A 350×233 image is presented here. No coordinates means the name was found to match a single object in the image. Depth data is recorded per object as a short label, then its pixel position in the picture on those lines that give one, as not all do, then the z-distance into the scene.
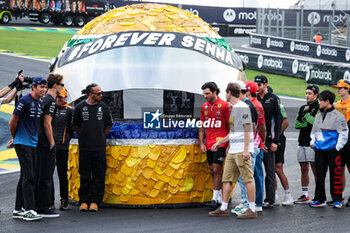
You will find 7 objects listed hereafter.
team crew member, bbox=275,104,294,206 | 13.85
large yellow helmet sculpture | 13.00
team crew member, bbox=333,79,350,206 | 13.90
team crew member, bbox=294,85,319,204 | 14.05
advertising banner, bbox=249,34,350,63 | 45.54
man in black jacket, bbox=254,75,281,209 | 13.53
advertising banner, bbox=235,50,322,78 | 40.10
